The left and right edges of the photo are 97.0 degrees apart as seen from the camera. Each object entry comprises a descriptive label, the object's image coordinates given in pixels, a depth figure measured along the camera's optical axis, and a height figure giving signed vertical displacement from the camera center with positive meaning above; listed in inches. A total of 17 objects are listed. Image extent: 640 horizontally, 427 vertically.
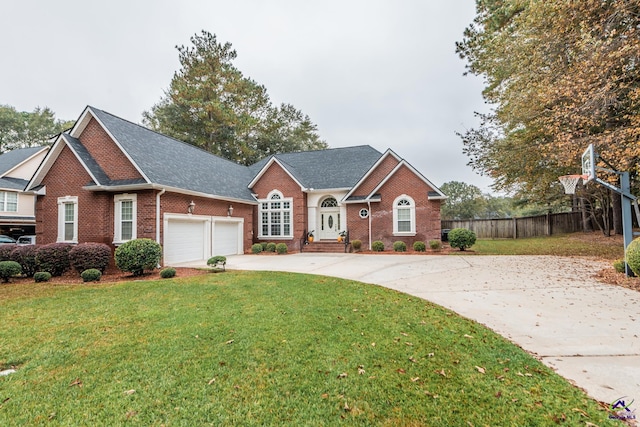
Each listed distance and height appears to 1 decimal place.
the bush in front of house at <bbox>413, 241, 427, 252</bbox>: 622.2 -54.1
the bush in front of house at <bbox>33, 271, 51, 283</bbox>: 356.8 -63.7
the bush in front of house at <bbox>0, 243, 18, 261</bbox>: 383.6 -34.4
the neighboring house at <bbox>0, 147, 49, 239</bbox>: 828.0 +98.0
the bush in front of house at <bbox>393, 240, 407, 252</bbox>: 628.4 -53.4
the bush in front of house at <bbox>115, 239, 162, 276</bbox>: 380.8 -41.5
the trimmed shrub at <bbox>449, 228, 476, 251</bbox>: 605.5 -36.1
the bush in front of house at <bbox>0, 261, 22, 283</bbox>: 350.6 -53.5
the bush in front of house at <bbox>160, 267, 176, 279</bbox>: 370.0 -63.7
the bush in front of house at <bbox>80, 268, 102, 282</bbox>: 356.5 -62.4
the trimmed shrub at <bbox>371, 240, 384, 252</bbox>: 652.7 -54.3
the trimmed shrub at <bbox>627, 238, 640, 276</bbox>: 265.1 -34.7
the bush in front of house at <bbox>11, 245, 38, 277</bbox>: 379.9 -42.2
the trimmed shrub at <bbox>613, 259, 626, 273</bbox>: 329.1 -54.4
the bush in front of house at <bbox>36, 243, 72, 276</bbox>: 380.5 -42.8
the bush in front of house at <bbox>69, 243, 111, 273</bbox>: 388.8 -43.3
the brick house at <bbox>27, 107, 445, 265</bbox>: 462.6 +58.8
